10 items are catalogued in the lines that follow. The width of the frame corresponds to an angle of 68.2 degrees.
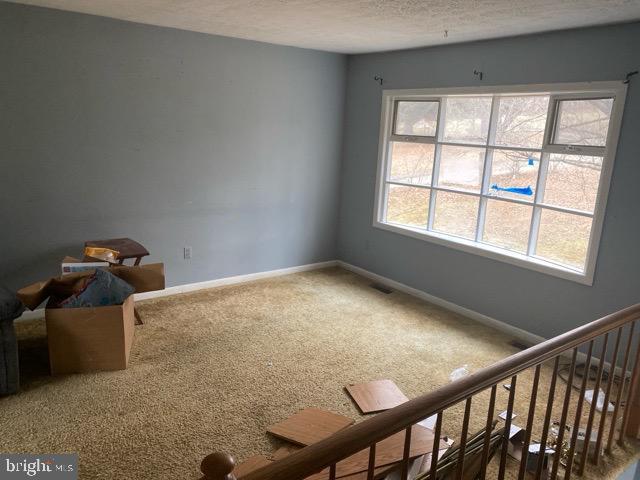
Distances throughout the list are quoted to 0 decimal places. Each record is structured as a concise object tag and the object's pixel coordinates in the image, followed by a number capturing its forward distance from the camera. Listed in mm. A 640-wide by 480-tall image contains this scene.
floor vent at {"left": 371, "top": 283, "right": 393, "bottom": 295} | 4797
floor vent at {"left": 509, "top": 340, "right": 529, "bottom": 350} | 3703
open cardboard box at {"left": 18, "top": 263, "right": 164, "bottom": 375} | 2840
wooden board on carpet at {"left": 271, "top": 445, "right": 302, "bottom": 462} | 2328
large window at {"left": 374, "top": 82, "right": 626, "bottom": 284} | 3400
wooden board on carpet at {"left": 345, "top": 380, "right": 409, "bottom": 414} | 2807
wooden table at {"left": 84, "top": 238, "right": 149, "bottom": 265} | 3535
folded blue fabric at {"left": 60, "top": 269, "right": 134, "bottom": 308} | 2900
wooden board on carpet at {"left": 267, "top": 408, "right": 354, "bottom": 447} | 2453
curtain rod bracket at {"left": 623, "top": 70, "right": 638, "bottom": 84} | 3041
